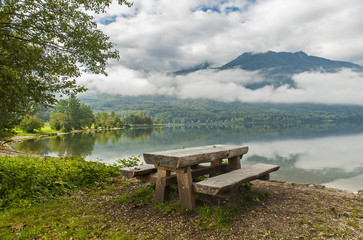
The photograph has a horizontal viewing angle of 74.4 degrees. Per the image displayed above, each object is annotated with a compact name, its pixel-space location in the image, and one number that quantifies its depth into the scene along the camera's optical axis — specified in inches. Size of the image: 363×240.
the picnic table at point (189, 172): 203.9
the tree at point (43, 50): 270.8
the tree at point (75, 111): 3663.9
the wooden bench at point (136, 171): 245.6
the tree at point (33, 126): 2657.0
